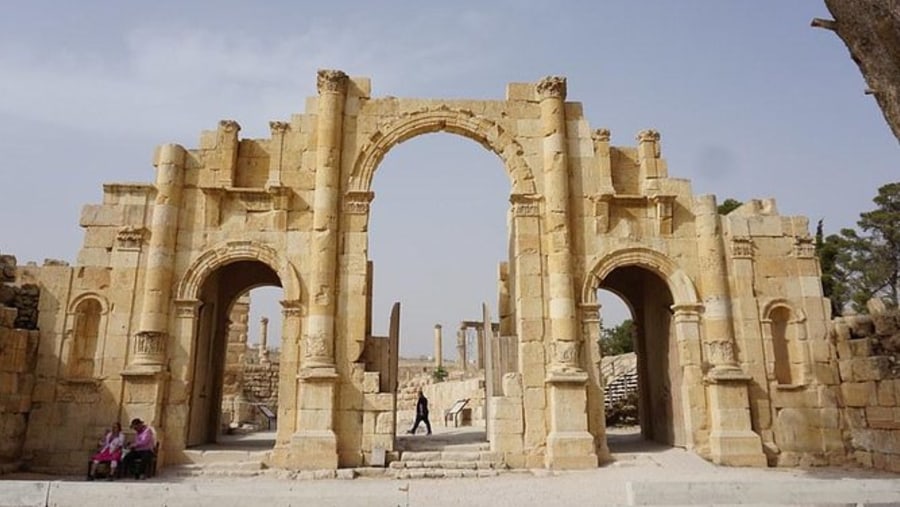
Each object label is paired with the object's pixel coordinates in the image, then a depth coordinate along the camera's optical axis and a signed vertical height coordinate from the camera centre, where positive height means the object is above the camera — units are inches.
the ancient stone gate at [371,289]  454.9 +90.1
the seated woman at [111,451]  408.2 -24.1
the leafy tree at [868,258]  1217.4 +294.2
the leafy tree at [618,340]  1439.8 +164.0
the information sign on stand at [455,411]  874.8 +2.7
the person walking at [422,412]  639.9 +0.9
